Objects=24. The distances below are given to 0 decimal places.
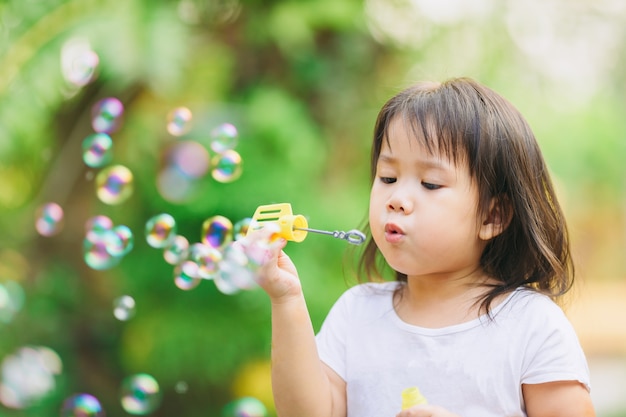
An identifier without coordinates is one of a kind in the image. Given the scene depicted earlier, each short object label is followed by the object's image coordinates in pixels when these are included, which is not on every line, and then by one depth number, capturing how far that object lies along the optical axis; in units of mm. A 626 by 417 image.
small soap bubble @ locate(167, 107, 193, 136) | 2283
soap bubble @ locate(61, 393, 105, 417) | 2242
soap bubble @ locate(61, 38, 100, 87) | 2729
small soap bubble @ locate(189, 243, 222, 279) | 1796
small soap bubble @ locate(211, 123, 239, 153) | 2094
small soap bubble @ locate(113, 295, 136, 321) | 2122
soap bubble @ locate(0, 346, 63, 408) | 2814
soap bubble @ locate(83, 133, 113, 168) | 2391
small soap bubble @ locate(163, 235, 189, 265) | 1982
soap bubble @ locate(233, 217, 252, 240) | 1832
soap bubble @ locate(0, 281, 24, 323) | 3400
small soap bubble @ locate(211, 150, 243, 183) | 2057
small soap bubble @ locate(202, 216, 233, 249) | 1945
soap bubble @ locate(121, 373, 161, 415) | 2148
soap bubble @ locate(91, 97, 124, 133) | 2516
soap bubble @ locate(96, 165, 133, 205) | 2408
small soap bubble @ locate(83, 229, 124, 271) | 2229
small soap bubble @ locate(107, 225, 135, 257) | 2215
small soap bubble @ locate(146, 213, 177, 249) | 2078
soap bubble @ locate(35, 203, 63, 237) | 2730
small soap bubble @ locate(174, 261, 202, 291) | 1888
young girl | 1422
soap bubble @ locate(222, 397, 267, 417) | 2018
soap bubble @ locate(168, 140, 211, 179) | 2961
